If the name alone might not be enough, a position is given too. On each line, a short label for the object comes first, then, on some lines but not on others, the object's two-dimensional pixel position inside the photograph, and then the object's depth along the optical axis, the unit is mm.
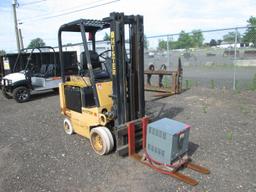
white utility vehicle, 9250
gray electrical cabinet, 3436
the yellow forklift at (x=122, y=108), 3588
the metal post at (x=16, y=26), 22203
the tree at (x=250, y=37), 11081
